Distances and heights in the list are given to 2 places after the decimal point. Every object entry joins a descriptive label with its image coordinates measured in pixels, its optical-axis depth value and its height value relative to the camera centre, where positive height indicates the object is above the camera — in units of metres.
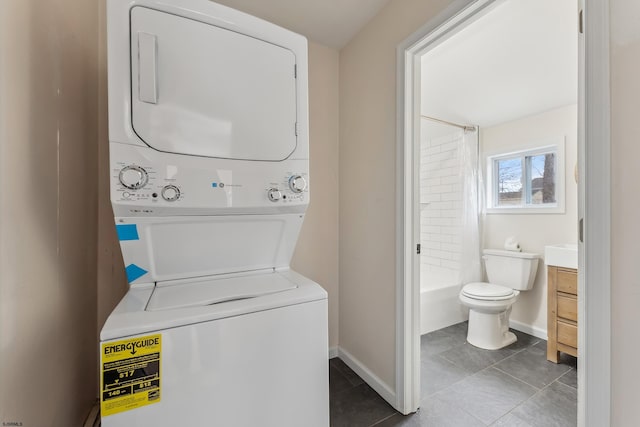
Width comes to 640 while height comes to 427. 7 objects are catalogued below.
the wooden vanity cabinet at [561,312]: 1.91 -0.76
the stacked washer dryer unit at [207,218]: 0.73 -0.02
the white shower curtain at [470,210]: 2.81 +0.02
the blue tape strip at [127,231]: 0.87 -0.06
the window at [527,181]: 2.50 +0.32
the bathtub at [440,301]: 2.54 -0.91
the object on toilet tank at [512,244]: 2.67 -0.35
